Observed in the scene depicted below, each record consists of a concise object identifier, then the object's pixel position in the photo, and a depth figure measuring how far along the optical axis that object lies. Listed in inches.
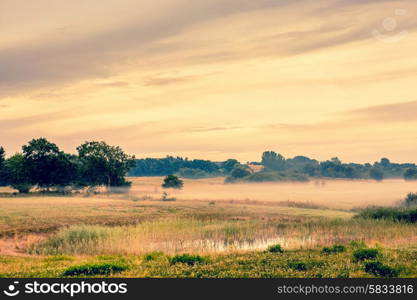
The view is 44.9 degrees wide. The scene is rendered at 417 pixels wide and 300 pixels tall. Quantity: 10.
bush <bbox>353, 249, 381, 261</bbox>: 848.9
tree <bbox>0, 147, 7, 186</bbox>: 5772.6
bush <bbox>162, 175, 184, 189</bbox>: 5497.0
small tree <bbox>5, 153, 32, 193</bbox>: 4985.2
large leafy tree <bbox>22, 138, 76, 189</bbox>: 4994.1
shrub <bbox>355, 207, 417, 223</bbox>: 2172.7
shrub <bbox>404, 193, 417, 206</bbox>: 3834.9
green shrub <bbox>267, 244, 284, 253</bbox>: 1046.8
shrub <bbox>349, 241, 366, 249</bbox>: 1128.3
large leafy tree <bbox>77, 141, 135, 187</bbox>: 5236.2
